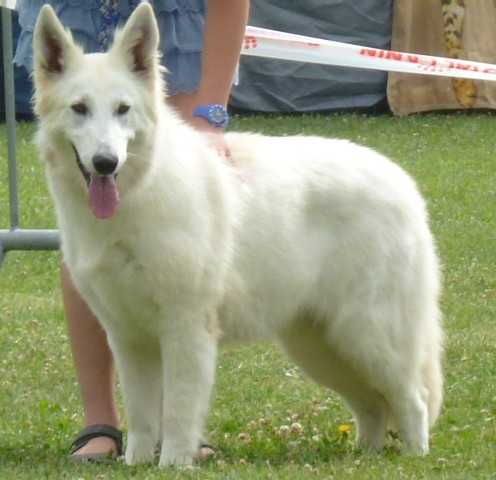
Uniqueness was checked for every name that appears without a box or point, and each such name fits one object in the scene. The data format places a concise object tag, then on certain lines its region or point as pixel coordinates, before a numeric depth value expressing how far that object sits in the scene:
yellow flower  11.75
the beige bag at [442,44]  34.75
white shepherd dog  9.46
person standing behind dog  10.59
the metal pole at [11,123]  13.27
